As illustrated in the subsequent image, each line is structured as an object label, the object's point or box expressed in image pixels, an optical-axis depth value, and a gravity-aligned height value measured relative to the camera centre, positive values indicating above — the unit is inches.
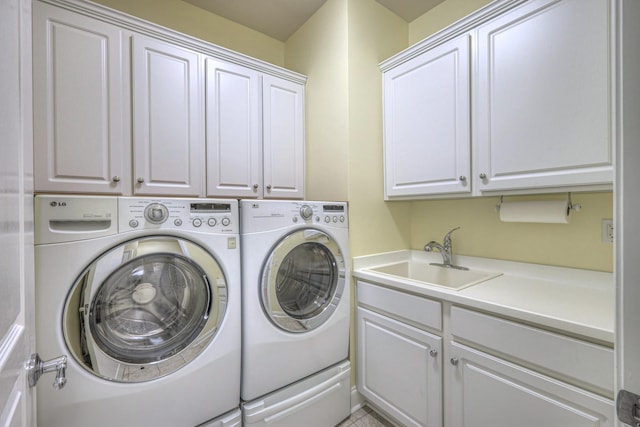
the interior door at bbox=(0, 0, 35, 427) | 16.5 +0.1
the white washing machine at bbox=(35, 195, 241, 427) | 37.6 -15.3
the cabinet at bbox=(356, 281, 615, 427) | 36.3 -26.4
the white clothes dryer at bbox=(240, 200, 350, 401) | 52.9 -17.4
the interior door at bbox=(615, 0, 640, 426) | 18.1 +0.0
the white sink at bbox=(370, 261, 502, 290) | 66.7 -16.5
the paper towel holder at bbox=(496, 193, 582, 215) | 51.6 +0.6
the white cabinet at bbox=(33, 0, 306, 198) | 49.6 +22.0
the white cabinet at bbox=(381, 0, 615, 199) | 43.4 +20.7
